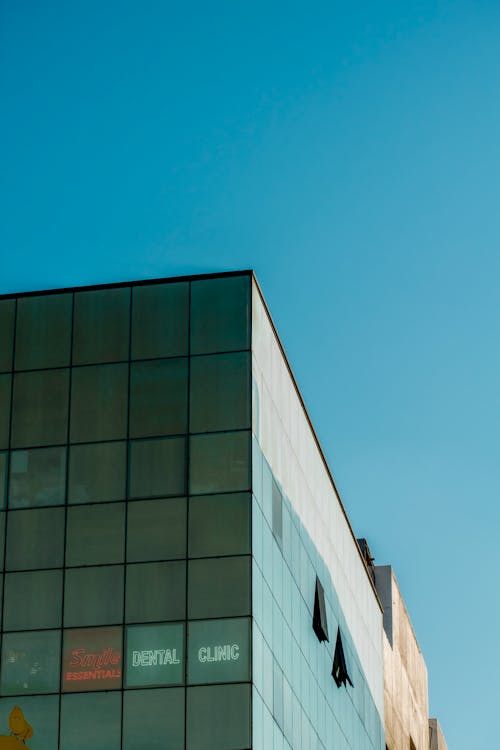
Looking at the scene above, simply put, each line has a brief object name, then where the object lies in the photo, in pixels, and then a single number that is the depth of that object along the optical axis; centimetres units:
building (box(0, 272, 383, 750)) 4422
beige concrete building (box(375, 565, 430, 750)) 8275
